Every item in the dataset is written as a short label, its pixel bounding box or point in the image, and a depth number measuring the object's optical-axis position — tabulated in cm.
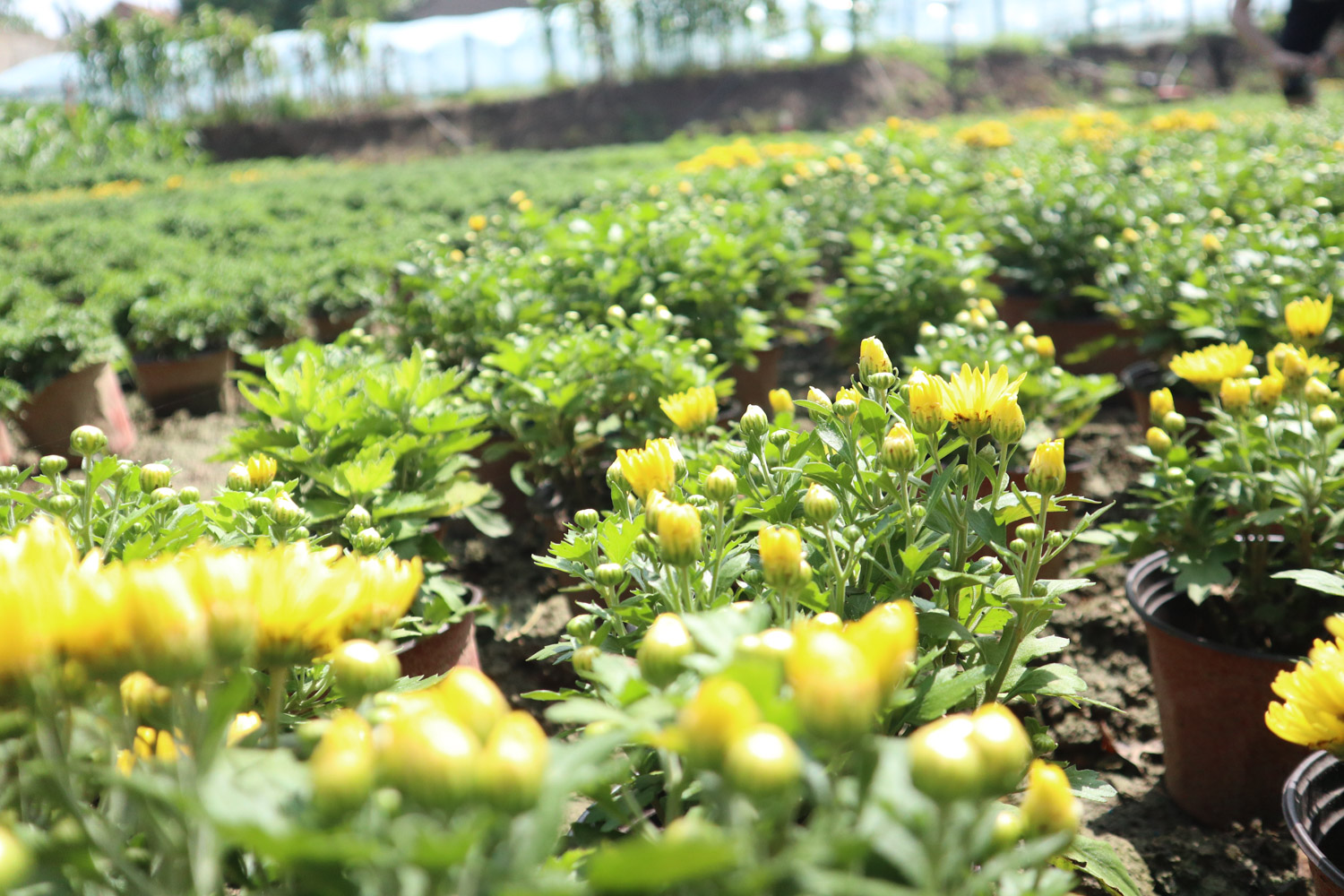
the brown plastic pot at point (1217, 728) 187
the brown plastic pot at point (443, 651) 193
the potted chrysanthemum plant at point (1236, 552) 183
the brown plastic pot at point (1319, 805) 136
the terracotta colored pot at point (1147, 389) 334
